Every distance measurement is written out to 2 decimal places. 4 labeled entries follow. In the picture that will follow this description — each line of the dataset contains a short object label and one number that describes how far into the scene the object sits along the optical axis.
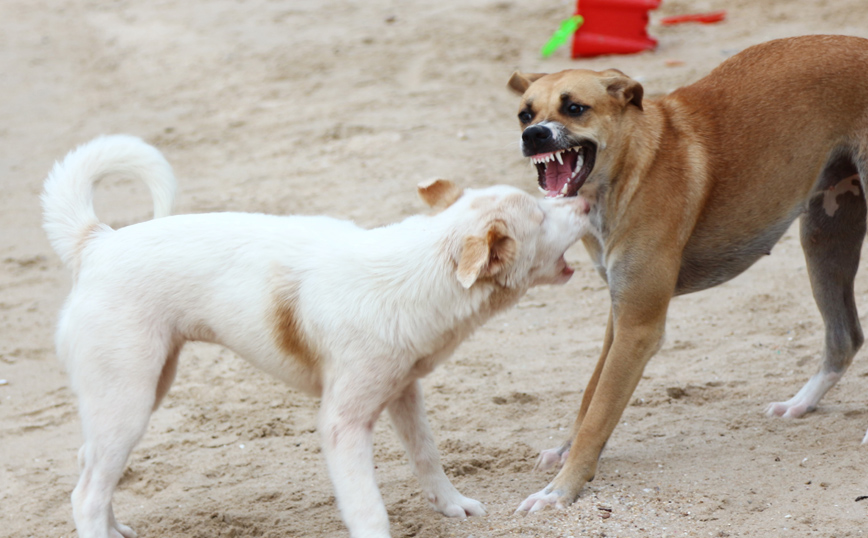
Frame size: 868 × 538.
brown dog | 7.64
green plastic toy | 18.67
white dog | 6.81
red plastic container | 18.67
